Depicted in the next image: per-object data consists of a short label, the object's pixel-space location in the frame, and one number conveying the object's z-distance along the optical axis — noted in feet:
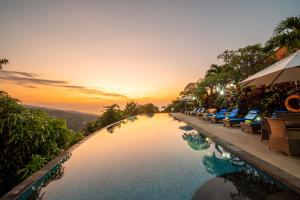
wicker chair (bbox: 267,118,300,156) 14.92
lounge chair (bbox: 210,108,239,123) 43.27
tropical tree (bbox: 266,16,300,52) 27.71
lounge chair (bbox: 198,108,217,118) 52.06
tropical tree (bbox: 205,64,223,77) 86.09
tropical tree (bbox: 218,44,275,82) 40.42
